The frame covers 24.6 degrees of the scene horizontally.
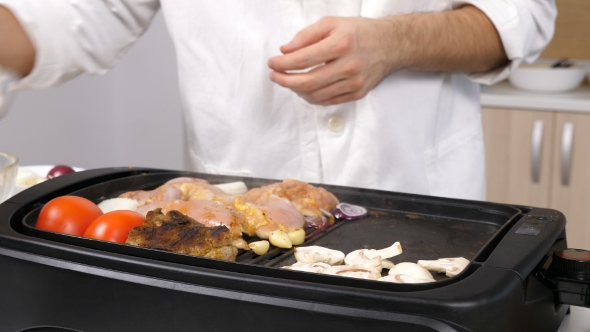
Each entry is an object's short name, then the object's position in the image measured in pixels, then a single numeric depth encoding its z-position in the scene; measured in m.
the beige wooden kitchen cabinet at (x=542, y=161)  2.48
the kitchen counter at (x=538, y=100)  2.45
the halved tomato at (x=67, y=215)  1.27
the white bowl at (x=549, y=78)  2.58
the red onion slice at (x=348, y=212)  1.34
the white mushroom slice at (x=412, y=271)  1.19
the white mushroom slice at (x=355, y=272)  1.18
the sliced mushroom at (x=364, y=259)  1.21
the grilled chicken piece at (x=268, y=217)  1.29
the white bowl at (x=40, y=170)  1.60
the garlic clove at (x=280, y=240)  1.27
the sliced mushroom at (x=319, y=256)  1.23
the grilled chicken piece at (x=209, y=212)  1.27
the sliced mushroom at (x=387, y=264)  1.23
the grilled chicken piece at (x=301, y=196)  1.34
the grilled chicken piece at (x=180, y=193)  1.35
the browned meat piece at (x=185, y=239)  1.22
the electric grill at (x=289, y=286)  1.12
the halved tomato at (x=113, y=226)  1.25
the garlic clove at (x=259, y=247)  1.26
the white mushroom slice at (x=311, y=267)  1.19
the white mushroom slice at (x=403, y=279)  1.16
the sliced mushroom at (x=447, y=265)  1.20
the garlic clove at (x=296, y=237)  1.29
